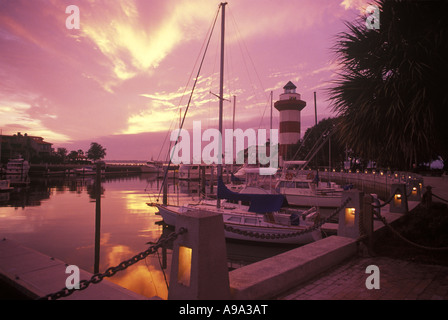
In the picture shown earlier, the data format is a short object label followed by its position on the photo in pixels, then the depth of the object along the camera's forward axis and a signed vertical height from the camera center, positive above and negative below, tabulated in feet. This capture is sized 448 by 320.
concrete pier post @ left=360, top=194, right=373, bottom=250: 20.74 -4.58
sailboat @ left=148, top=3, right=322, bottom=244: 43.45 -9.30
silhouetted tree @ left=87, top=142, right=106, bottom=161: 500.33 +31.63
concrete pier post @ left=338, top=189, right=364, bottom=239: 21.13 -4.12
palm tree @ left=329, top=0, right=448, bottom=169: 19.33 +7.27
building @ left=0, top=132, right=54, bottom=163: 290.19 +23.75
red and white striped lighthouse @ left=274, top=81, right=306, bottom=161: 182.60 +33.69
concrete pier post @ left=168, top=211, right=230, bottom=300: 9.66 -3.85
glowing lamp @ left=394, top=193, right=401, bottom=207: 36.25 -4.75
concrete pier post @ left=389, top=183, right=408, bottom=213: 35.65 -4.65
